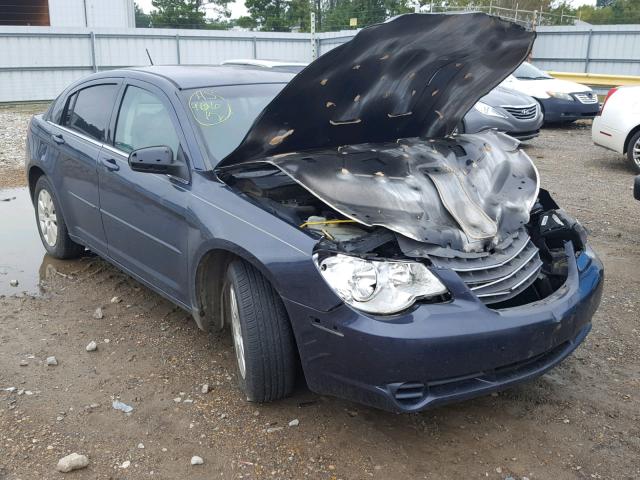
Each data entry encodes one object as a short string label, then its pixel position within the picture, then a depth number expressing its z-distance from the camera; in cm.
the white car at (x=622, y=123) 887
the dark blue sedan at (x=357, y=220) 273
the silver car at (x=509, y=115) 1026
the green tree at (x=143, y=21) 3616
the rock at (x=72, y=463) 281
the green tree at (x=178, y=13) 3341
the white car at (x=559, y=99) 1304
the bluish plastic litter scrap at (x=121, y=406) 329
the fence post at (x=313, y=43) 2070
